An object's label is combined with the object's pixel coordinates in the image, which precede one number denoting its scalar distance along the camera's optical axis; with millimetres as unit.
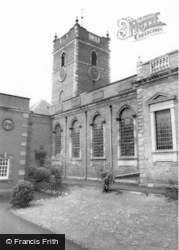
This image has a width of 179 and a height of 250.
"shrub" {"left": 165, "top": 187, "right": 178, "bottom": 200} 12066
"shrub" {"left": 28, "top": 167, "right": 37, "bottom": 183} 19930
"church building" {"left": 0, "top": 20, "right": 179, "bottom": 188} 15406
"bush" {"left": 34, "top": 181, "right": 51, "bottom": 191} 18702
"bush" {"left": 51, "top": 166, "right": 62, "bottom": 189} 18920
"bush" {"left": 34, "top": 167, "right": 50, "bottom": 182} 19781
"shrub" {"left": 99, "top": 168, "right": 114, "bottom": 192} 15334
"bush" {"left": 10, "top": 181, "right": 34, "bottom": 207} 13344
